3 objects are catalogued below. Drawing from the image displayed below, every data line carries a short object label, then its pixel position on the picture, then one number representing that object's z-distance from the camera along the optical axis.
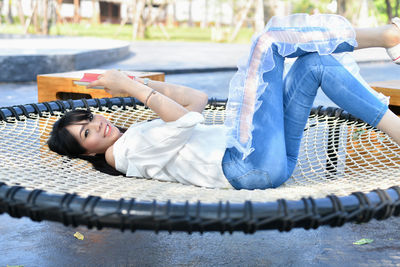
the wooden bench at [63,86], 3.24
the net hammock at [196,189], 1.38
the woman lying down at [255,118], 1.77
